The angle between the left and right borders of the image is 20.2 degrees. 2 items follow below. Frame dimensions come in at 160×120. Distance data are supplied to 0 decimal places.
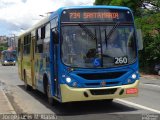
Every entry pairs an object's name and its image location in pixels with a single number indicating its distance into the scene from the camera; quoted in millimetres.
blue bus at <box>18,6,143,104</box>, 12273
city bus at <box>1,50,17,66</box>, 74125
